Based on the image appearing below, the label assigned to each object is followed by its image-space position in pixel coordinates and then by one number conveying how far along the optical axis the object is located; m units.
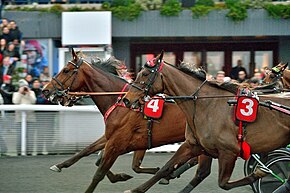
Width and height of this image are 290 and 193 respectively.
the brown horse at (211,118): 7.08
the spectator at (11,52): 14.90
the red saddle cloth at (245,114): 7.08
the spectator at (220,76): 11.96
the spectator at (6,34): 15.39
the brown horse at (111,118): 8.34
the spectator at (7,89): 13.16
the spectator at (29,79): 13.62
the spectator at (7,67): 14.27
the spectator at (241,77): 13.63
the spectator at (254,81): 12.41
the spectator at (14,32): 15.49
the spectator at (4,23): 15.54
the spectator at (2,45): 14.81
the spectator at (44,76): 14.22
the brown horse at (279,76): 10.00
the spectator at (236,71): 16.38
